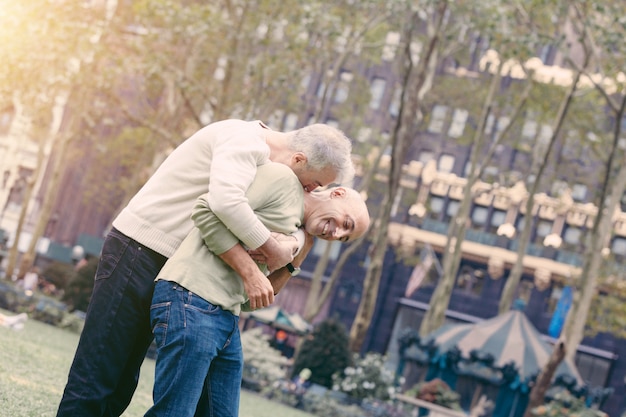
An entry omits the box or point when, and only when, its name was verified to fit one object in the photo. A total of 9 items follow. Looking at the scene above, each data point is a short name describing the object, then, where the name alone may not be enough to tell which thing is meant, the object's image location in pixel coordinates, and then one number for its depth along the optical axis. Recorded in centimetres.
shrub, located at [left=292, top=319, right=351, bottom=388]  2183
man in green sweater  392
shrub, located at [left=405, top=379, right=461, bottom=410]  1797
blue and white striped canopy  1909
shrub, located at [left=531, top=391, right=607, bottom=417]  1808
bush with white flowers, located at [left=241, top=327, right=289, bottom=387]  2041
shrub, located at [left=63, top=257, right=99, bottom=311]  2314
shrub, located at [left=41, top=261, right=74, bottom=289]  2934
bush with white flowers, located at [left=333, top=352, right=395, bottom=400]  2041
